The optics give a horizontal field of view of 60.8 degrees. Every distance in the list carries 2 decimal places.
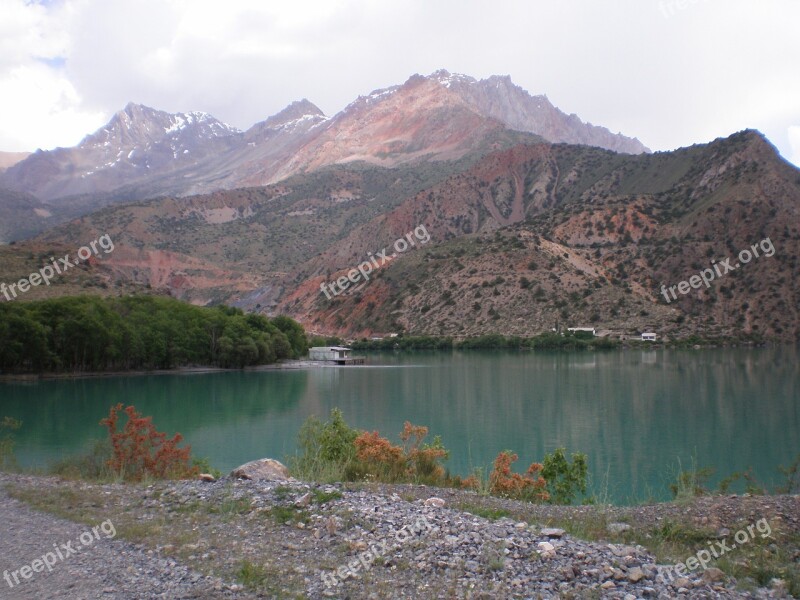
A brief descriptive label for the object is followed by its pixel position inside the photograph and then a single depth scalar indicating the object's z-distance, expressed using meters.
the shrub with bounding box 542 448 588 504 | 13.79
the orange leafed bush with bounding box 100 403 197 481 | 13.12
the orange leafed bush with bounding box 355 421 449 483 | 11.94
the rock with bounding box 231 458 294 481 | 10.40
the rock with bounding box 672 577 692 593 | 6.26
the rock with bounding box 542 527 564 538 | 7.39
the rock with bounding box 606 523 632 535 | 8.31
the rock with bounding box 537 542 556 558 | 6.78
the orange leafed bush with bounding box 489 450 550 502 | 12.11
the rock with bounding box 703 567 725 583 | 6.66
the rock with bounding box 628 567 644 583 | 6.30
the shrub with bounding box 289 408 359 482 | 11.59
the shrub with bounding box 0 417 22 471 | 13.50
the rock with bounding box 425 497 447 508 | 8.79
